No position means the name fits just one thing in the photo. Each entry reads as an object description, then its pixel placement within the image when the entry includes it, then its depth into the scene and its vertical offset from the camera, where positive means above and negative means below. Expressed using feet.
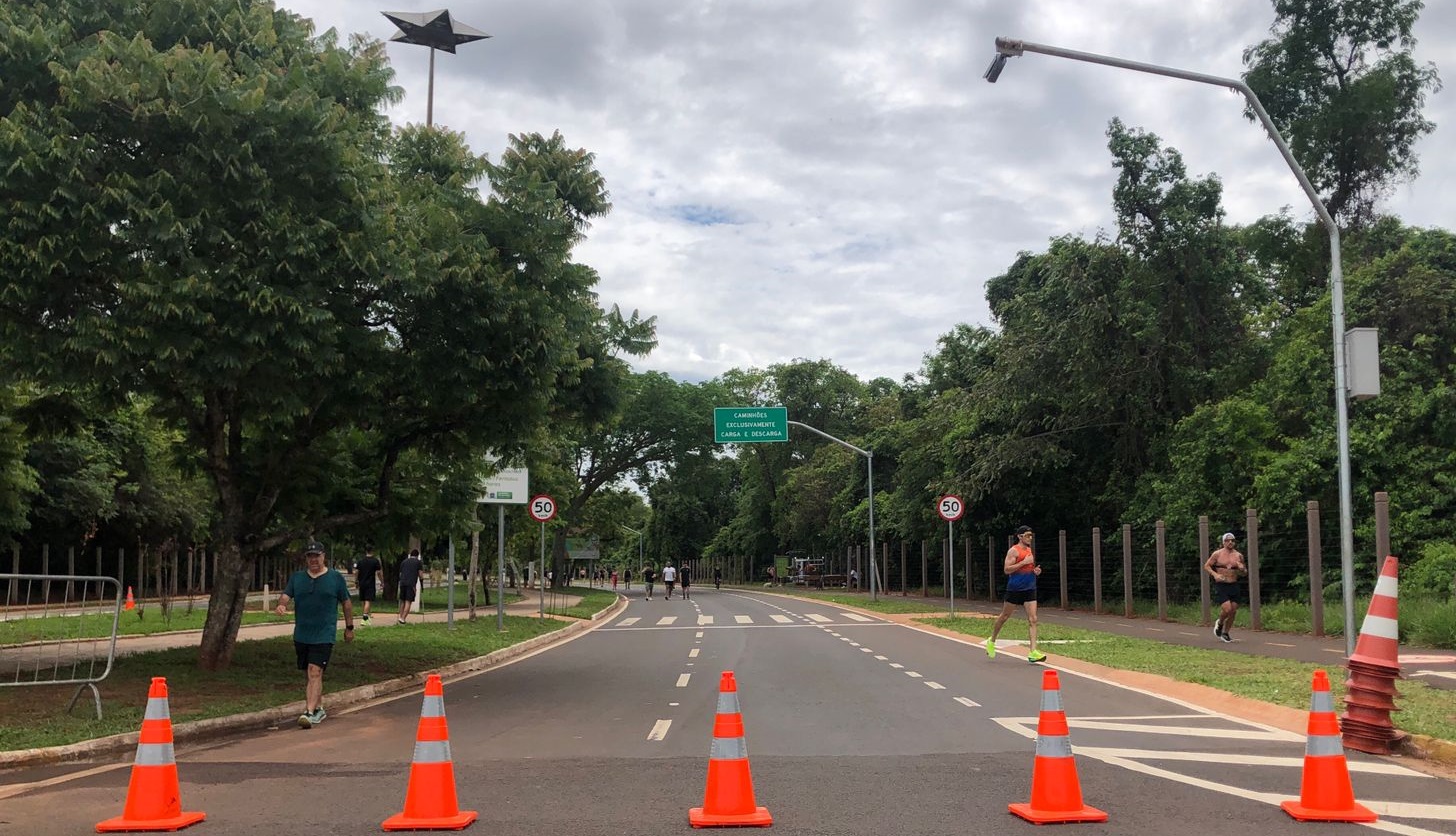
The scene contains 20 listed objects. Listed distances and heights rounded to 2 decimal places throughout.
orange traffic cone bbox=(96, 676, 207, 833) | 21.07 -5.18
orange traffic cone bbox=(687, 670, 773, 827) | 20.84 -4.89
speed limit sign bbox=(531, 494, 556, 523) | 87.18 +0.83
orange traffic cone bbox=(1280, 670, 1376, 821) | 20.95 -4.64
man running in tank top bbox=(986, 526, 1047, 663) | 52.34 -2.33
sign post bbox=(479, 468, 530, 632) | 77.67 +1.99
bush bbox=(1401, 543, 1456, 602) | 64.47 -2.59
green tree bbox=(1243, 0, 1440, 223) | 103.65 +40.40
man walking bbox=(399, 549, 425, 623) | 84.58 -4.86
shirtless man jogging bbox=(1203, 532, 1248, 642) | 58.65 -2.35
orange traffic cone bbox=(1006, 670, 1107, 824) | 20.85 -4.67
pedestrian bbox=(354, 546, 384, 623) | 84.58 -4.51
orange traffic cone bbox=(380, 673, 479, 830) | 20.90 -5.02
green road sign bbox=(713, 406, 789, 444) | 137.59 +11.79
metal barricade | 36.65 -4.06
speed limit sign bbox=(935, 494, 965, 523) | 91.35 +1.30
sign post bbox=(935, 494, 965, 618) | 91.32 +1.30
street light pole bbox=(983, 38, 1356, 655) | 37.47 +9.20
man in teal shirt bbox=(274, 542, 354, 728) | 35.73 -3.23
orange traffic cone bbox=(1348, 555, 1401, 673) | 27.61 -2.54
